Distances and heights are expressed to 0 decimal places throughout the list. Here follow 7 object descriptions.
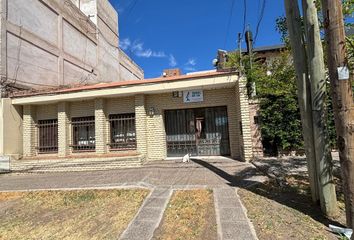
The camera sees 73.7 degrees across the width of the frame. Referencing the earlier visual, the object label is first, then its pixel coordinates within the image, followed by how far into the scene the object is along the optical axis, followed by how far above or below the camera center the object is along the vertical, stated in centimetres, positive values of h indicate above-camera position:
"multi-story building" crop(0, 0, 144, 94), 1276 +704
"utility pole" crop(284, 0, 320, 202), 470 +90
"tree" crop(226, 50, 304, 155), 948 +81
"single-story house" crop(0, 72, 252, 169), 1062 +85
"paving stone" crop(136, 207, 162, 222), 453 -153
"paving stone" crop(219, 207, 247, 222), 426 -152
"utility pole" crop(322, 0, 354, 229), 361 +52
